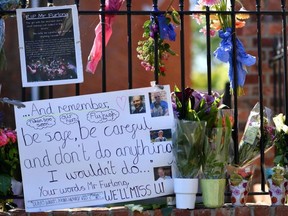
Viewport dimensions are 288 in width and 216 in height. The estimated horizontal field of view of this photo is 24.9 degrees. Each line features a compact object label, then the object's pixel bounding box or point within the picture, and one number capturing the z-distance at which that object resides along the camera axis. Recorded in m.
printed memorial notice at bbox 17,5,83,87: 3.14
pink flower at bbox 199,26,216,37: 3.43
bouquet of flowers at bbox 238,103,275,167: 3.30
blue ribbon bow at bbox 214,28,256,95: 3.28
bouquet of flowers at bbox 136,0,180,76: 3.19
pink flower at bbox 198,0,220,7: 3.17
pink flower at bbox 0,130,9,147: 3.07
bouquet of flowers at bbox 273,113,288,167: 3.26
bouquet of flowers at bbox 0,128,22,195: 3.09
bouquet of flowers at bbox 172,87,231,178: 3.06
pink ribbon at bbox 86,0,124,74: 3.26
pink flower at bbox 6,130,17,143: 3.12
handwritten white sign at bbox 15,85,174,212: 3.10
